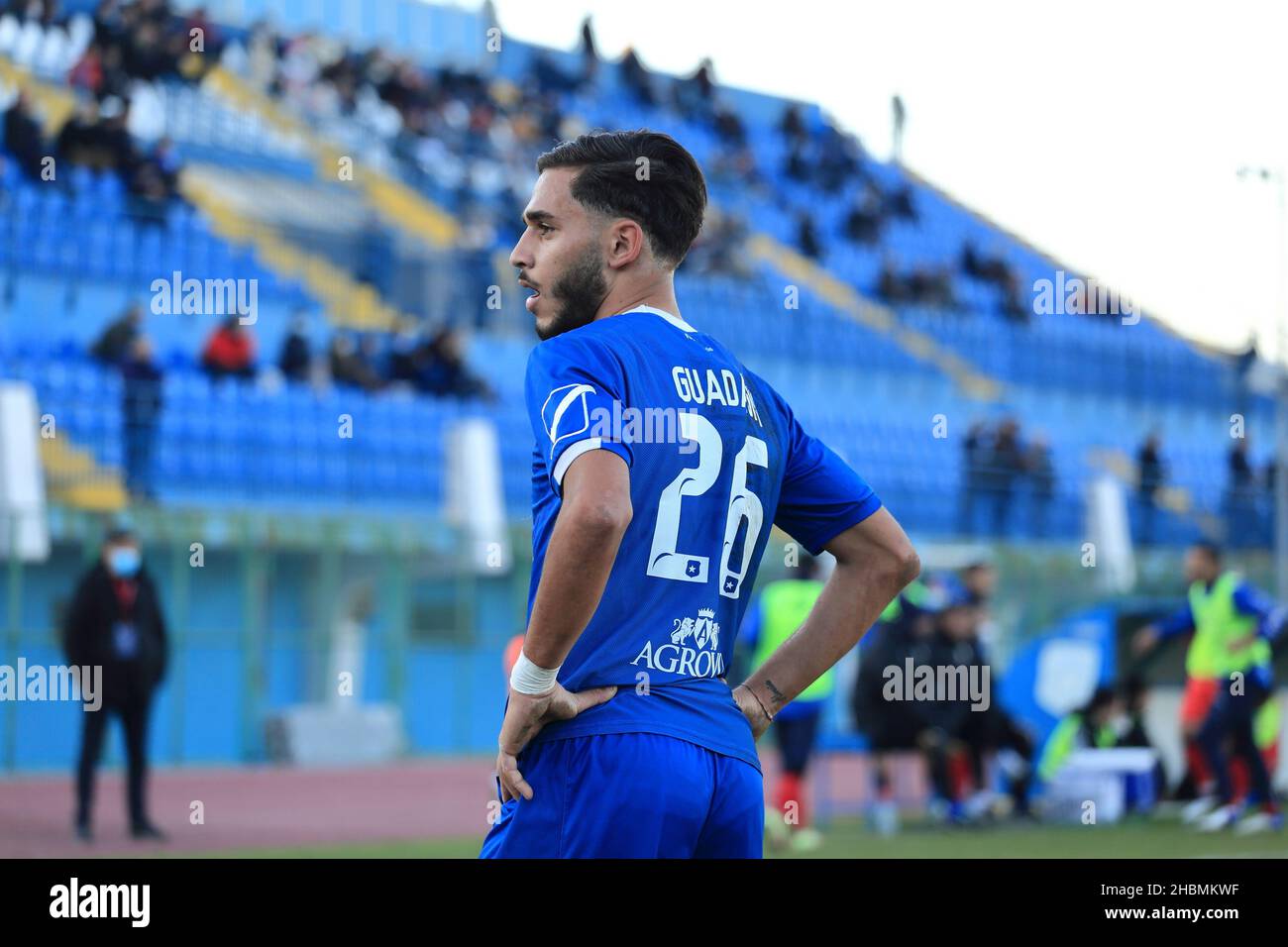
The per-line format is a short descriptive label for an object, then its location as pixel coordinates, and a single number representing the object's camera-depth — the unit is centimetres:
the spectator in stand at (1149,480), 2409
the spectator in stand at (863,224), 3108
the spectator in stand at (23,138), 1928
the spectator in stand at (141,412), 1689
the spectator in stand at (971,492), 2156
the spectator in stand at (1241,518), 2406
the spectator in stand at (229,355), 1839
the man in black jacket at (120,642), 1191
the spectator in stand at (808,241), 2941
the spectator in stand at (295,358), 1903
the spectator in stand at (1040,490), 2188
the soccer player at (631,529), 323
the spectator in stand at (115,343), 1730
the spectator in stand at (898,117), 3678
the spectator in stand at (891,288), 2881
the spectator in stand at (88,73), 2139
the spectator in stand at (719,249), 2562
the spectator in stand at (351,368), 1977
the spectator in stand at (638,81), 3109
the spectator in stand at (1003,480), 2159
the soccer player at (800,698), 1218
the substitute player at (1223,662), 1353
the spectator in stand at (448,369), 2064
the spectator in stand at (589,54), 3050
